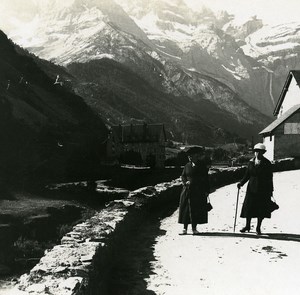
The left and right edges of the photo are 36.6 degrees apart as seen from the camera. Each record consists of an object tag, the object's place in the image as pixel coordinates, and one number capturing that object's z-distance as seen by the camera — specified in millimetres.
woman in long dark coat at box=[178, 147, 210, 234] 11695
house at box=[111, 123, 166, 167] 97250
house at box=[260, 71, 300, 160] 48406
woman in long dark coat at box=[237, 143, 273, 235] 11648
